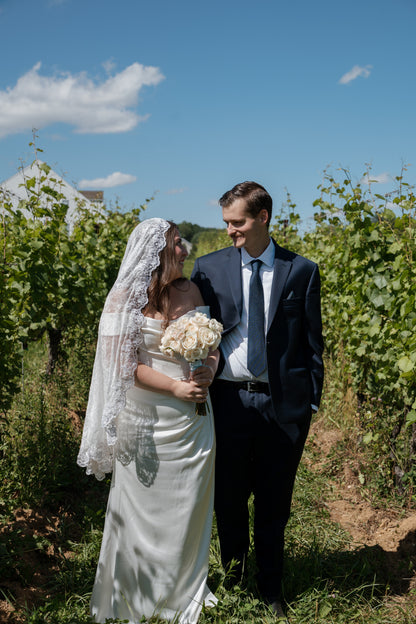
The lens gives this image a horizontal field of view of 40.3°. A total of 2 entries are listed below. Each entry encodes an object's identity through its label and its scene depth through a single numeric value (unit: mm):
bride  2824
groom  2969
